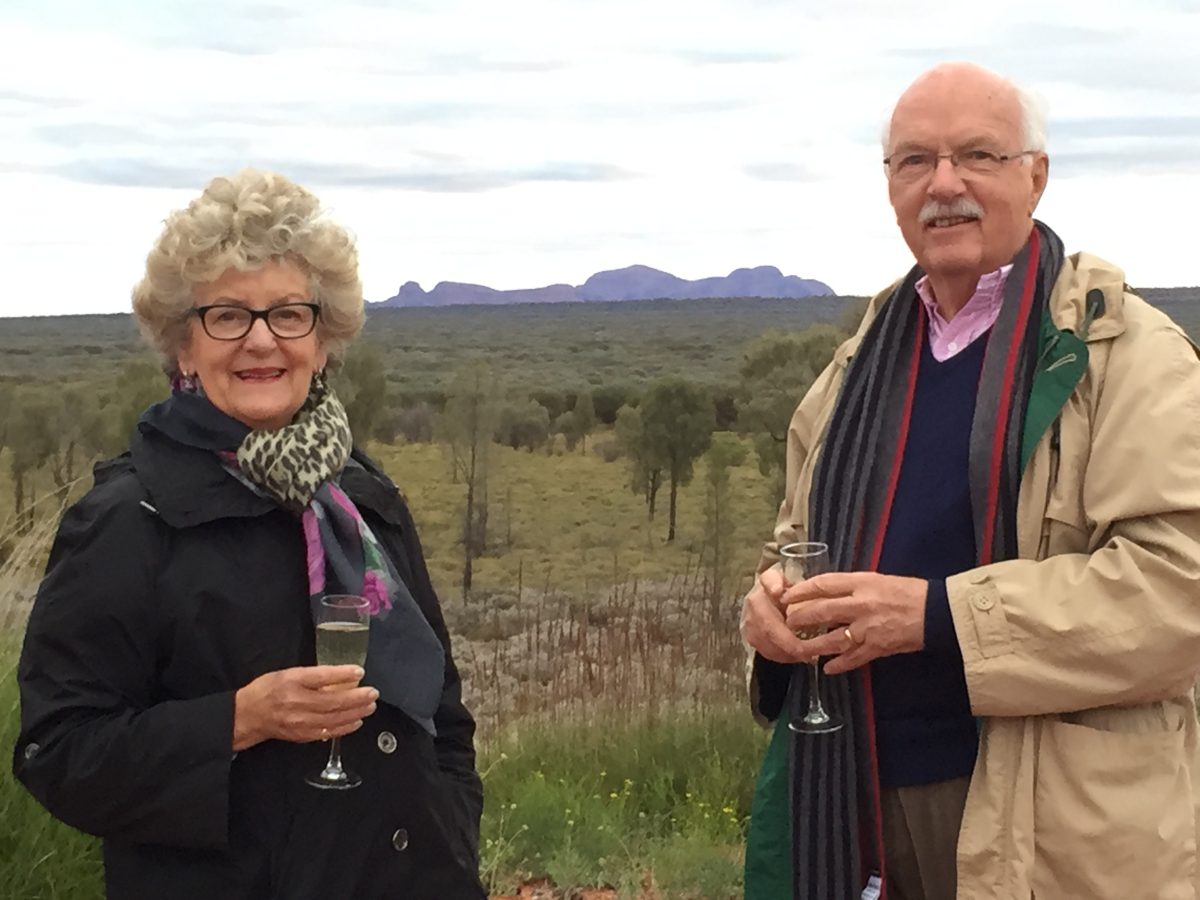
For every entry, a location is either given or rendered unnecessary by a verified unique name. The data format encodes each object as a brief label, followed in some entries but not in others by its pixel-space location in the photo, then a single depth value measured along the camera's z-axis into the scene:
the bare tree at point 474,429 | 23.62
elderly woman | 2.14
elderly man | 2.33
